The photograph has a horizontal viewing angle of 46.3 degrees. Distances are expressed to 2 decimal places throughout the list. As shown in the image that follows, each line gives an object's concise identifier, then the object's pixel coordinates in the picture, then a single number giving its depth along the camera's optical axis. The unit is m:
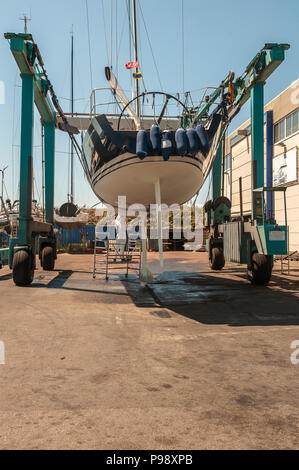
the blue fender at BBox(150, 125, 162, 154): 7.09
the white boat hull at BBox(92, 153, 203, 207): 7.46
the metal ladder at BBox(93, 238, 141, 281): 9.66
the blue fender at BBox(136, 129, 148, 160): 7.04
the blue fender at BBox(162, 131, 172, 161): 7.10
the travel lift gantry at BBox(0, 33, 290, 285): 8.05
